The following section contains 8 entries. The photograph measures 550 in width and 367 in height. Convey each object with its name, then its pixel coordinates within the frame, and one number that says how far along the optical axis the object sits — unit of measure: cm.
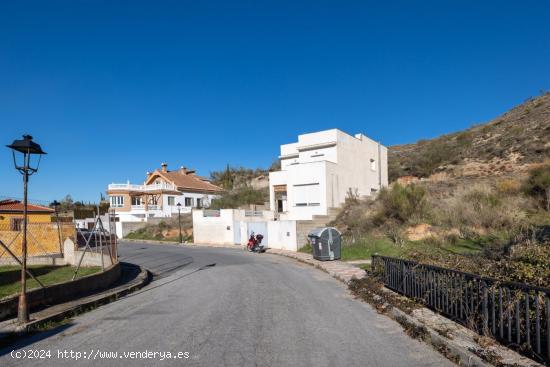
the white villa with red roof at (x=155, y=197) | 4831
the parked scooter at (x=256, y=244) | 2316
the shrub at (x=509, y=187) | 2029
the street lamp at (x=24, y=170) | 675
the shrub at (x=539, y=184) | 1786
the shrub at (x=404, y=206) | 1962
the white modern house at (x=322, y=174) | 2745
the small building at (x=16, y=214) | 2539
